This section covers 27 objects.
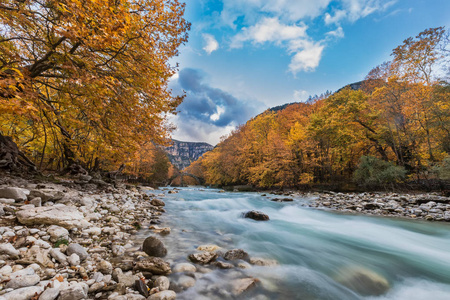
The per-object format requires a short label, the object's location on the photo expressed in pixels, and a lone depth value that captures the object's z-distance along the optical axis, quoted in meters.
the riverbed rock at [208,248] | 4.28
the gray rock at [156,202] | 9.40
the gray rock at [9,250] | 2.38
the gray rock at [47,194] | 4.43
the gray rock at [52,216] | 3.30
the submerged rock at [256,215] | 8.09
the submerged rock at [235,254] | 3.92
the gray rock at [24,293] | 1.75
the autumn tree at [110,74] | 3.34
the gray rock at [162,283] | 2.64
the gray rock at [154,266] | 3.02
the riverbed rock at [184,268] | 3.29
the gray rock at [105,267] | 2.73
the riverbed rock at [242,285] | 2.83
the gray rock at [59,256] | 2.65
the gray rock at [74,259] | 2.70
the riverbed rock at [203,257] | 3.67
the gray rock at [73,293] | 1.97
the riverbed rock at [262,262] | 3.83
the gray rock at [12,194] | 3.99
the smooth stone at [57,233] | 3.12
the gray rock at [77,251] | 2.93
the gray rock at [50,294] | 1.86
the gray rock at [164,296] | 2.37
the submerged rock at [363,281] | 3.10
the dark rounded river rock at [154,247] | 3.76
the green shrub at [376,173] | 14.07
